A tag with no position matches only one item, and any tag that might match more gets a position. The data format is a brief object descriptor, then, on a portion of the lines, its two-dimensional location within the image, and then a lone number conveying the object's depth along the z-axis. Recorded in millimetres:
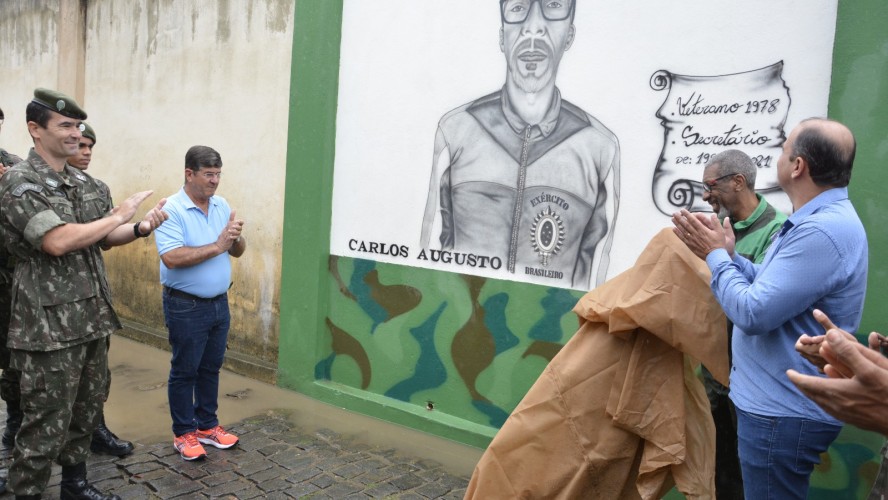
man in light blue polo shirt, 3881
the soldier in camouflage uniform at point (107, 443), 4012
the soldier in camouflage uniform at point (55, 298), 3023
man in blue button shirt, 2100
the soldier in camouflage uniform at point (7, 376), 3680
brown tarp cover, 2410
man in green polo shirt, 2871
